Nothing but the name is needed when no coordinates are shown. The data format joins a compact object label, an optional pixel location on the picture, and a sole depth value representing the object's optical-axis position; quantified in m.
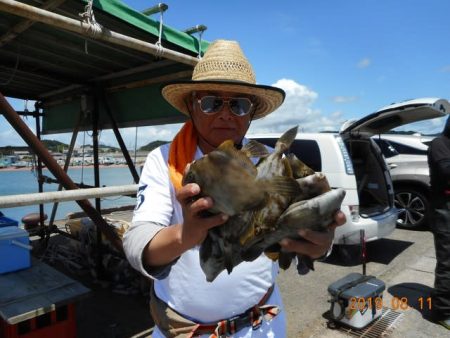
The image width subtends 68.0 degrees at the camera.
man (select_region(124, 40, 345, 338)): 1.58
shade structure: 2.87
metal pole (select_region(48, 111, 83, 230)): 5.12
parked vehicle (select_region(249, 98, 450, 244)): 5.77
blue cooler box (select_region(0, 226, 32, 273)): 3.20
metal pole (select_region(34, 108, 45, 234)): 5.91
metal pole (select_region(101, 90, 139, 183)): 4.64
